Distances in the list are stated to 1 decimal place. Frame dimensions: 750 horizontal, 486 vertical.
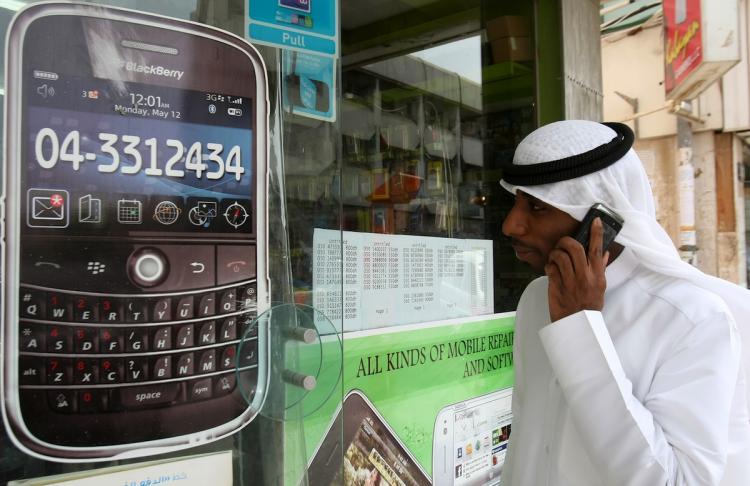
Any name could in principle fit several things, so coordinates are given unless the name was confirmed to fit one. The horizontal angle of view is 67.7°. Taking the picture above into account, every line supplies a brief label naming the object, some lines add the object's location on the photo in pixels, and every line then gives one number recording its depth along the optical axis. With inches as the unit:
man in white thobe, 45.0
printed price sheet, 84.7
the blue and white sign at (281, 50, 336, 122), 60.6
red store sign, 190.1
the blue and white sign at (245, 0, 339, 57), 58.6
